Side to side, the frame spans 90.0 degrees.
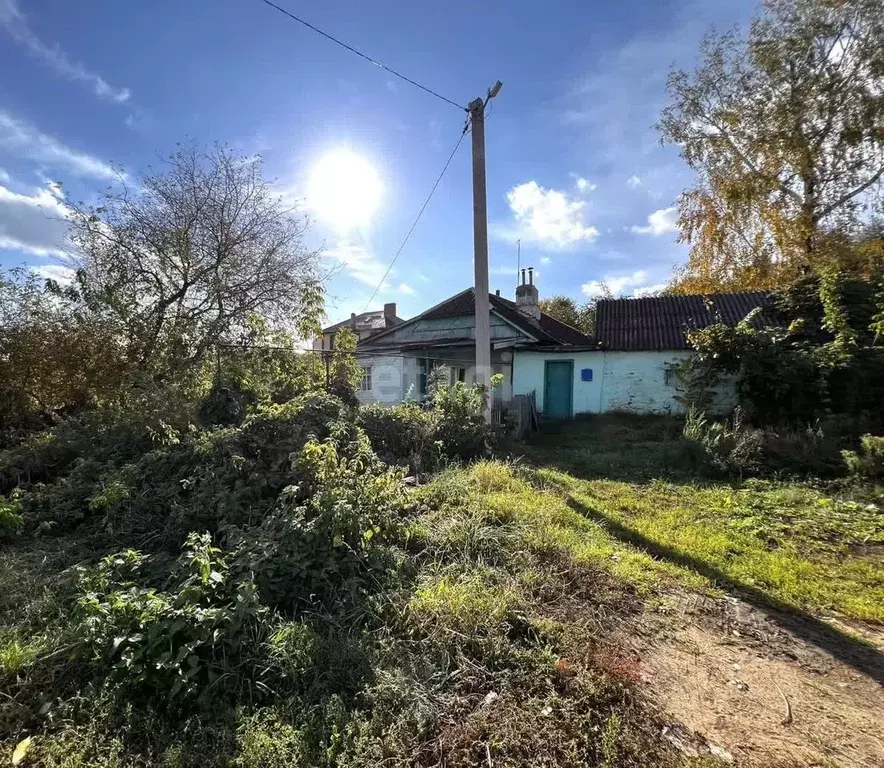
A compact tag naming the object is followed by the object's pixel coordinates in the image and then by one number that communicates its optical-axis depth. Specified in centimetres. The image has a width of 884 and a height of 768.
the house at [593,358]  1296
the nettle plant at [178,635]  222
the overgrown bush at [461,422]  721
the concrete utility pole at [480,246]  772
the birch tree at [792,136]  1398
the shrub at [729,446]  675
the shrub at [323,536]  308
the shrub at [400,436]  654
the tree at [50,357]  699
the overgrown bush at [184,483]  404
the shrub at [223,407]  614
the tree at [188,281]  788
